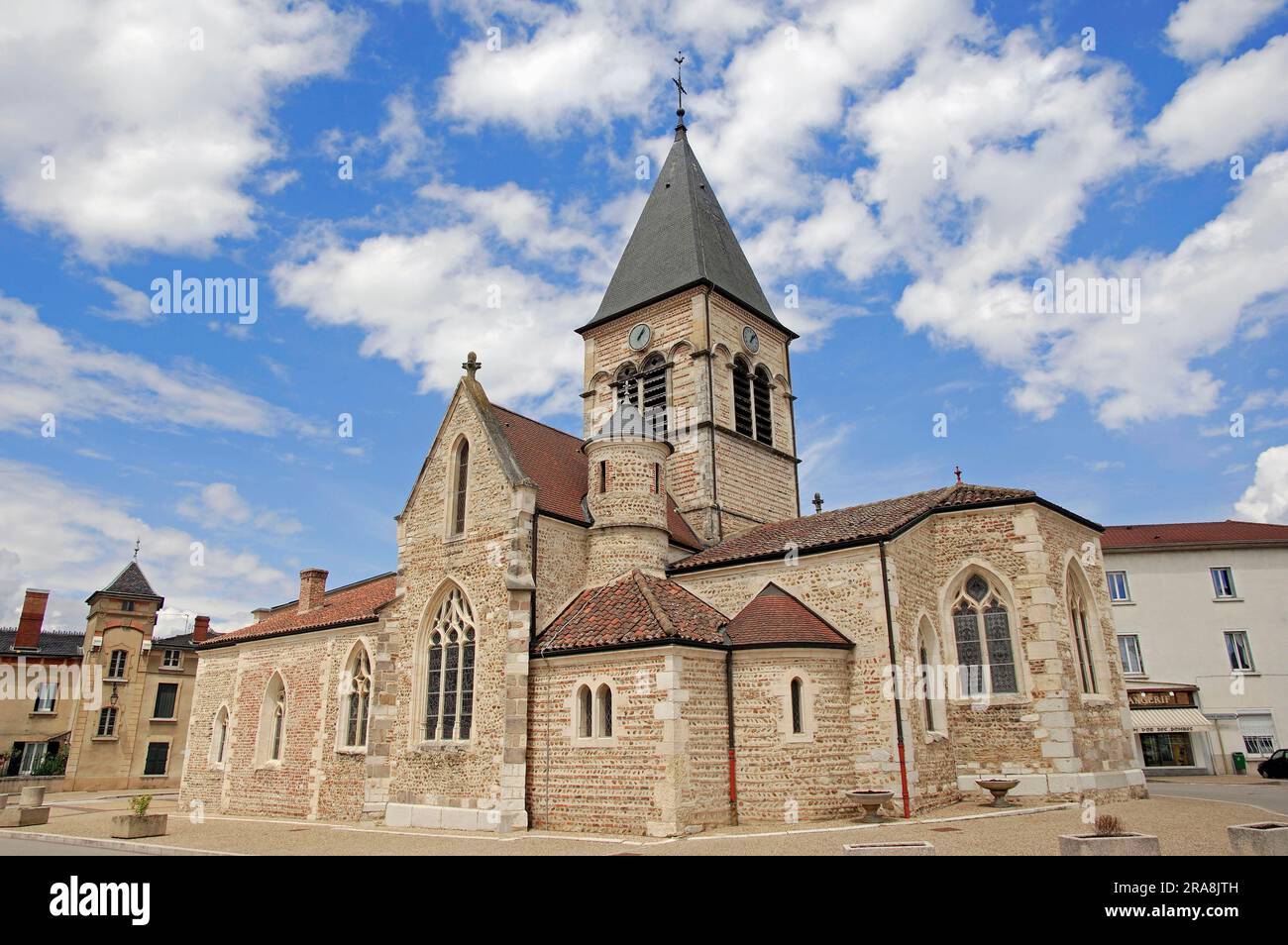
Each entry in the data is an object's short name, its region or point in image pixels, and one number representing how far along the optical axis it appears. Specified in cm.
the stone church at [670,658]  1653
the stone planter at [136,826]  1716
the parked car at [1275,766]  2681
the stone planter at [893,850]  998
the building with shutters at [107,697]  3653
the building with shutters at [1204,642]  3186
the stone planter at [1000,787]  1627
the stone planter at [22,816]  2148
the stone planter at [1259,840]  898
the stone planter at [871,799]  1538
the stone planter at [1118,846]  839
